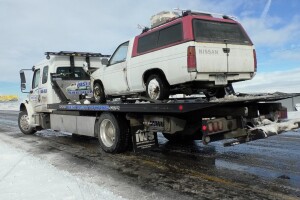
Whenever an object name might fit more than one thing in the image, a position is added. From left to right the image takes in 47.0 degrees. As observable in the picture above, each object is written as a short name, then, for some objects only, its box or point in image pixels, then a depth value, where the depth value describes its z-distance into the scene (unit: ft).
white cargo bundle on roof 24.48
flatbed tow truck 18.69
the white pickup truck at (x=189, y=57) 20.99
